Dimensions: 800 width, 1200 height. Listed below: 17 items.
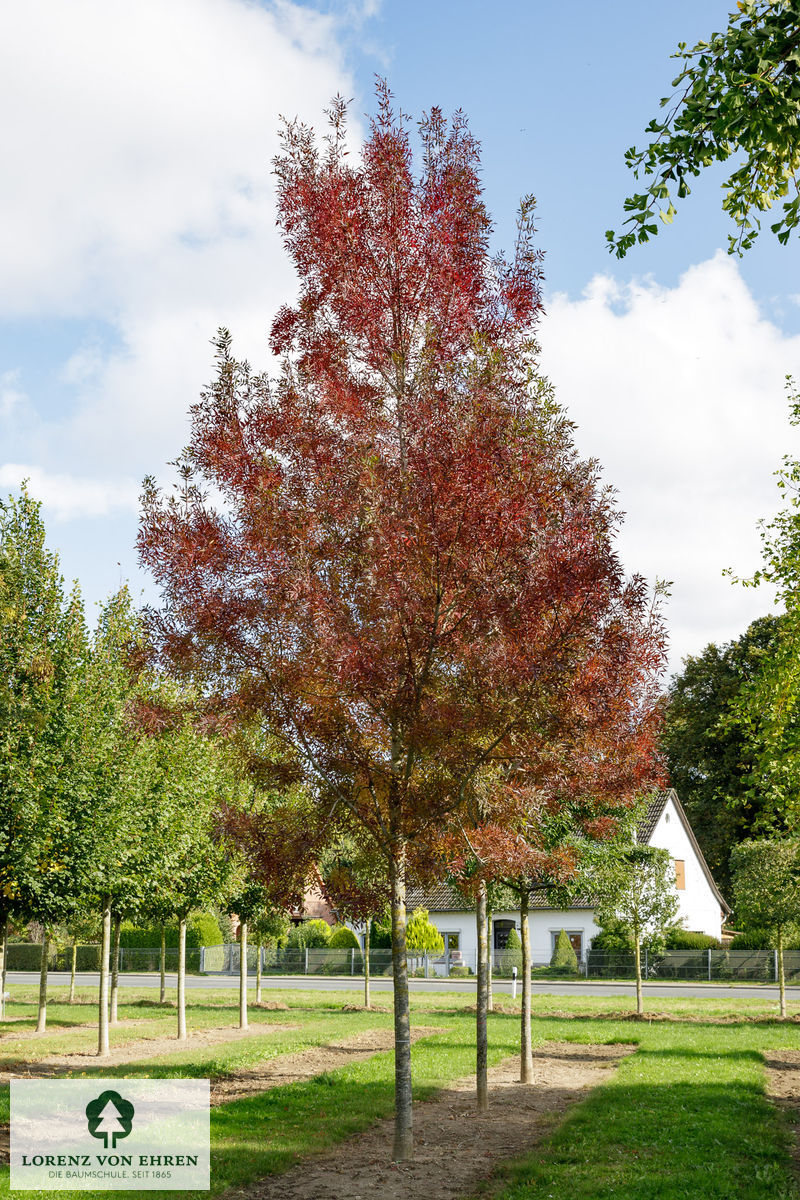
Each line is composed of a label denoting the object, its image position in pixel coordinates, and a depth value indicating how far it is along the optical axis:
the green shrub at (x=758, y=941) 40.62
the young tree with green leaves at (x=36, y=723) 14.14
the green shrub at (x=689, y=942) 42.50
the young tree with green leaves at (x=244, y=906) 22.80
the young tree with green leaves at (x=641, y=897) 26.16
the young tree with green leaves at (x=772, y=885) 27.75
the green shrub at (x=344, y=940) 49.14
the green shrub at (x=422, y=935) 44.66
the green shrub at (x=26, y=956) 51.91
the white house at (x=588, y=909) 44.94
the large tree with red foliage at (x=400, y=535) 8.95
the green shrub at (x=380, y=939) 45.47
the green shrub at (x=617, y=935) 28.02
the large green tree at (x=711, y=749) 49.84
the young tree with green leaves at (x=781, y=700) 15.02
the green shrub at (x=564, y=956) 42.53
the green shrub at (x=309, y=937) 49.91
